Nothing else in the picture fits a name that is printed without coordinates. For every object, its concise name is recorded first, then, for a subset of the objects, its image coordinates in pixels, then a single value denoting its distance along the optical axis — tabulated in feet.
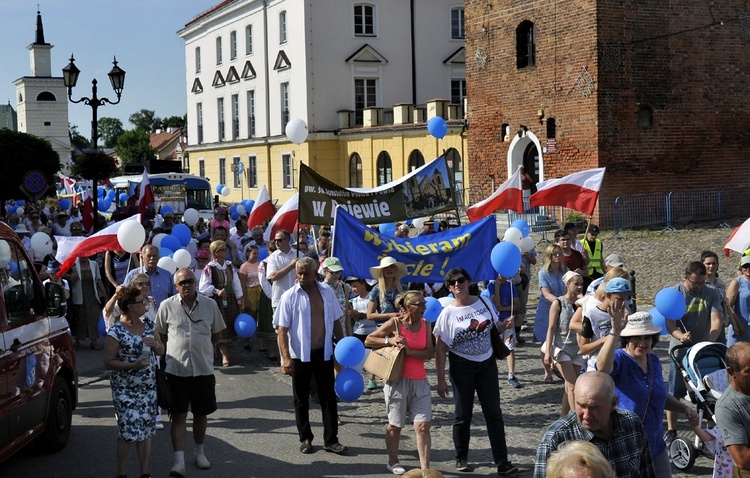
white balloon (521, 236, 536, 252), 43.07
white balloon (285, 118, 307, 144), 48.93
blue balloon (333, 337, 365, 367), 27.89
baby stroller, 22.89
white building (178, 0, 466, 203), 148.56
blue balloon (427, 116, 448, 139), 53.62
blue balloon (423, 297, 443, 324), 33.17
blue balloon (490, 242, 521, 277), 32.55
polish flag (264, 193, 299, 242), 48.80
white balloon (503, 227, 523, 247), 41.04
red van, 24.06
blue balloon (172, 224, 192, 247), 49.11
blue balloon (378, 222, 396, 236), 51.24
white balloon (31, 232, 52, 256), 48.16
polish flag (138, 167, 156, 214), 66.99
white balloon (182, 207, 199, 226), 69.05
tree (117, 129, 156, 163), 365.44
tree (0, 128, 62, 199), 151.23
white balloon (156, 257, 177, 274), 38.48
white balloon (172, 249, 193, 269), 40.08
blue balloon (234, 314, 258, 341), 40.65
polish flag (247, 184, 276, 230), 57.11
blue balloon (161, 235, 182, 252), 45.80
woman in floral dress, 24.17
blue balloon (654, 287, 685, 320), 26.91
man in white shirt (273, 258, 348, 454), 28.27
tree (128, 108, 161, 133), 518.78
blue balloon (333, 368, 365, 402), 28.43
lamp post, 73.31
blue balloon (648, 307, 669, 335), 28.02
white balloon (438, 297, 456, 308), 33.32
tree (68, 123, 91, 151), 496.23
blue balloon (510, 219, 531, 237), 46.31
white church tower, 370.73
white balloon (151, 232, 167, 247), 46.42
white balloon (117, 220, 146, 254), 36.50
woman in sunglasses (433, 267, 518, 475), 25.75
